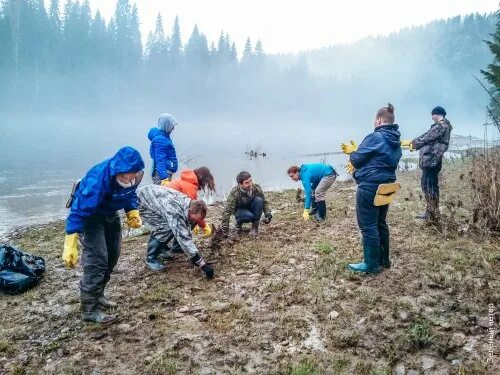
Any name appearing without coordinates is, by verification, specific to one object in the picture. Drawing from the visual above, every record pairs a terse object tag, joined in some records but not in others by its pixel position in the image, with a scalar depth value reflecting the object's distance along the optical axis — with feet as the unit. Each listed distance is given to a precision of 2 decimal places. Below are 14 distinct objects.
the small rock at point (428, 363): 10.18
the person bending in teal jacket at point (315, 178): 23.80
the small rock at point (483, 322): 11.58
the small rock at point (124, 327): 12.69
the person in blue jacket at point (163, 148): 21.97
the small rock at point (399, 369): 10.04
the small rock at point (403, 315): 12.22
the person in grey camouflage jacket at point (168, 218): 15.75
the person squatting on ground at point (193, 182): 17.97
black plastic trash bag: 15.88
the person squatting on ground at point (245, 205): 21.11
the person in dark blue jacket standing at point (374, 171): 14.61
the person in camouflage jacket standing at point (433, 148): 21.93
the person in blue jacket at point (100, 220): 11.96
